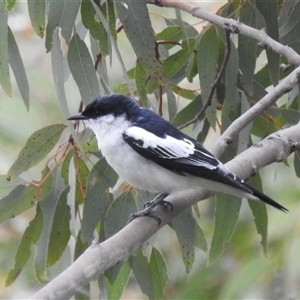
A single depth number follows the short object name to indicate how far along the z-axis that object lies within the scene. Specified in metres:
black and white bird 4.40
